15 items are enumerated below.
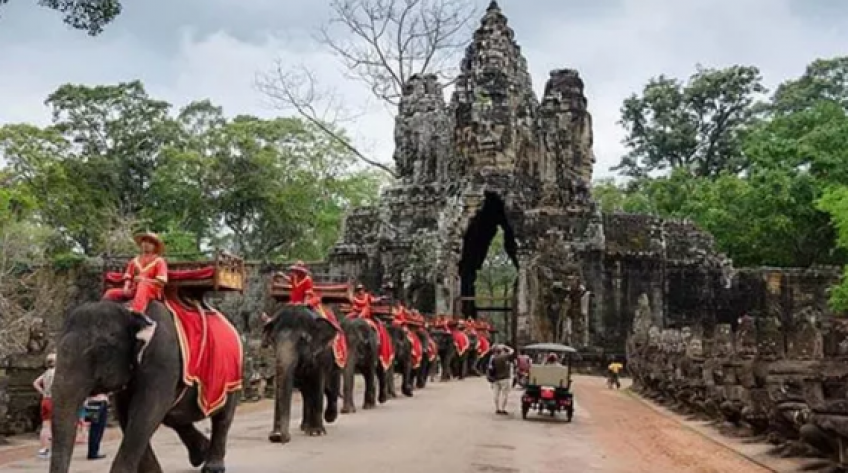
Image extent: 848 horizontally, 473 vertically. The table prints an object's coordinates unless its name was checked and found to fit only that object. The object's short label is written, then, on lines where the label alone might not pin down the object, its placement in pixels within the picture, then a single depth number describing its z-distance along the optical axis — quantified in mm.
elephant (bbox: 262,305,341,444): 12680
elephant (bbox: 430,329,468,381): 31498
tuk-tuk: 19031
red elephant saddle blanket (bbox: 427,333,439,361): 28125
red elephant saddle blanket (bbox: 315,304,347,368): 14234
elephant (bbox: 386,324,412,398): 23312
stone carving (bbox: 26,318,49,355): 14953
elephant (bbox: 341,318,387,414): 18188
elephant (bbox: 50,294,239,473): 7145
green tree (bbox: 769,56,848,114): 60062
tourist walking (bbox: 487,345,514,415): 19500
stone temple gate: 40719
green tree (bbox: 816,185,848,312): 33500
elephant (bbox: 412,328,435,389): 27172
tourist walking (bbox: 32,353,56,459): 11344
